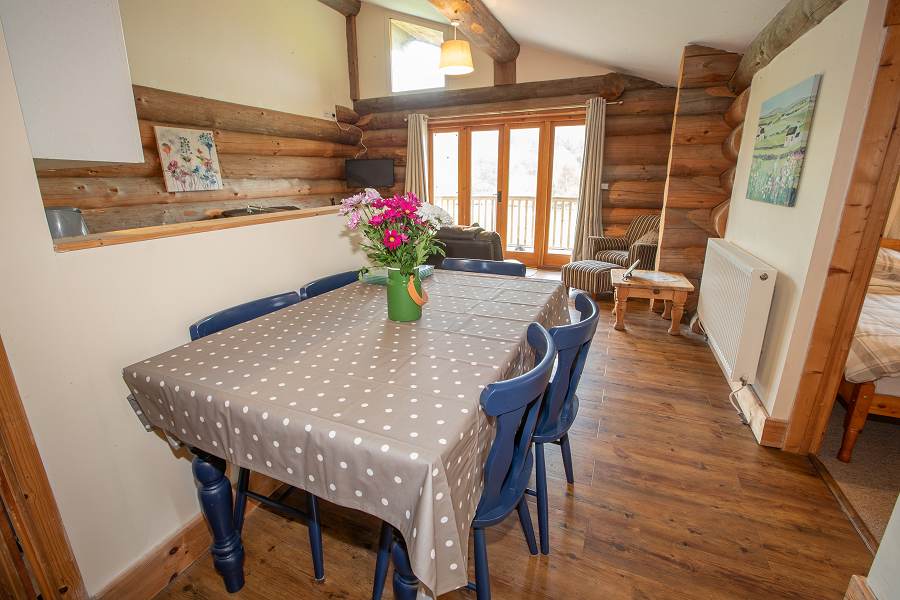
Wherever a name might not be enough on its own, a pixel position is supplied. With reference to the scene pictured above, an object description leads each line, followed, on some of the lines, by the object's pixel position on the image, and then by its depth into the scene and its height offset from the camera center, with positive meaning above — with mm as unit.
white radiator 2291 -702
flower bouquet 1506 -170
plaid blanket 1946 -716
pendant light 4016 +1217
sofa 3709 -470
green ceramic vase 1565 -409
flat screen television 6427 +230
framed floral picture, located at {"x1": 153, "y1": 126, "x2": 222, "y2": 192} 4168 +282
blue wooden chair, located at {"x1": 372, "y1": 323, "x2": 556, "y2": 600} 1015 -718
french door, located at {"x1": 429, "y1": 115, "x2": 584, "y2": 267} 5836 +120
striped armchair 4504 -642
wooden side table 3596 -852
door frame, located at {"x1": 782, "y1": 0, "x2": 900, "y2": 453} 1719 -274
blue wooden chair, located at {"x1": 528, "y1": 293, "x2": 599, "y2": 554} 1368 -721
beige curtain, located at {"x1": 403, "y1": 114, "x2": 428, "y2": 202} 6168 +465
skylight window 6152 +1877
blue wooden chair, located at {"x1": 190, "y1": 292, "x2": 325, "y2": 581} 1448 -1010
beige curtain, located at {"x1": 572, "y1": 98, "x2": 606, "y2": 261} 5215 +68
